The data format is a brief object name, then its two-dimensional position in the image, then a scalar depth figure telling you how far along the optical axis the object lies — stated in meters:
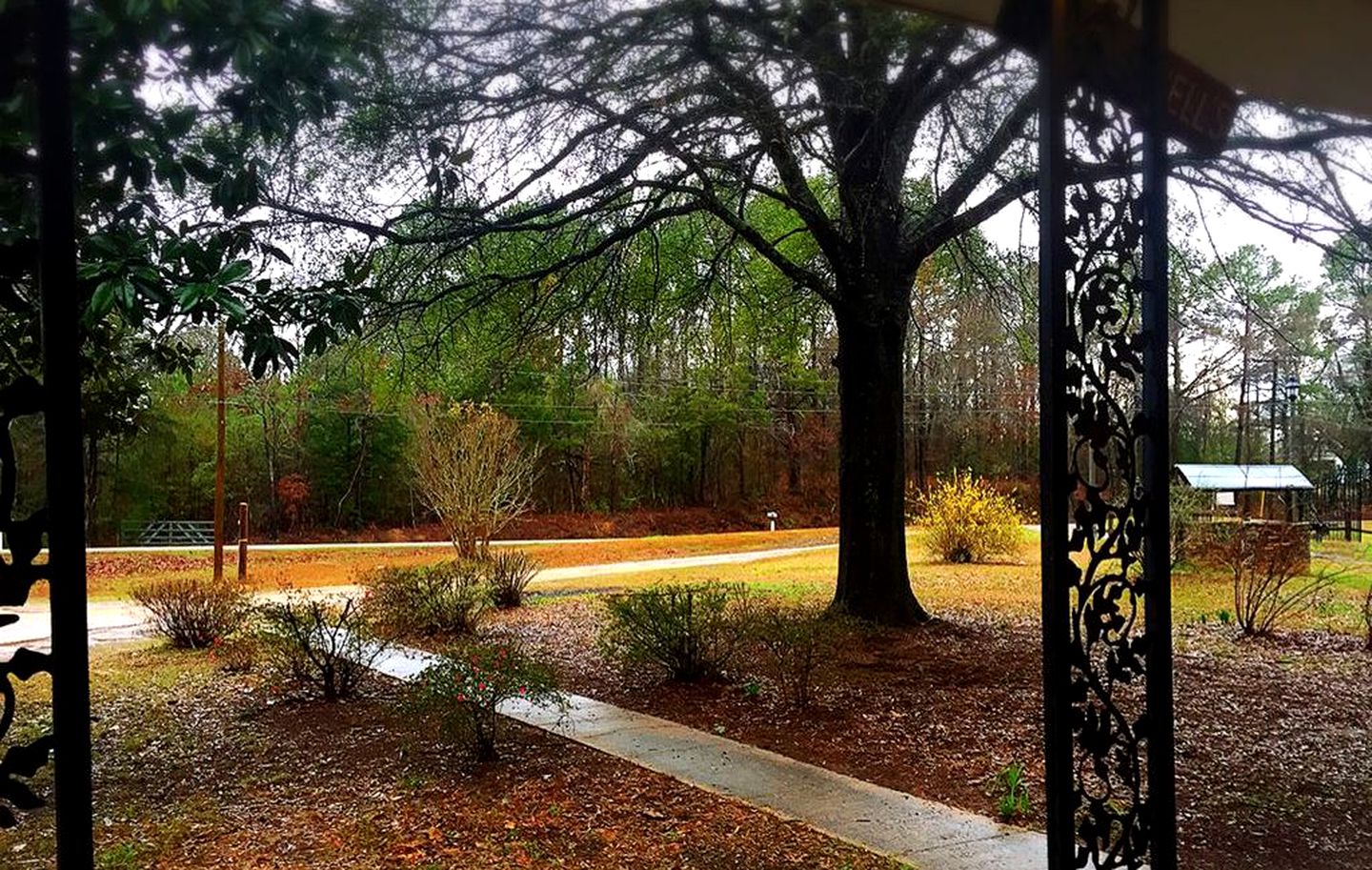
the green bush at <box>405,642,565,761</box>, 4.37
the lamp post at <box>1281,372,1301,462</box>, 12.38
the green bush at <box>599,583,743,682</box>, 5.84
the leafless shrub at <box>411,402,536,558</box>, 11.23
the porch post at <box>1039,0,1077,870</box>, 1.82
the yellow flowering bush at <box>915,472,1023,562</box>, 13.27
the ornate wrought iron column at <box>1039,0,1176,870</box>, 1.84
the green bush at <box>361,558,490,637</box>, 7.93
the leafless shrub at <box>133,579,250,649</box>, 7.59
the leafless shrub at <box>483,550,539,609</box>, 9.91
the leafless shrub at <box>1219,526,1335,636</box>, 7.61
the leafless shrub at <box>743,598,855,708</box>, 5.29
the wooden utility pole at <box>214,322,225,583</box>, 10.96
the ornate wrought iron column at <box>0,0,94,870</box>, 1.14
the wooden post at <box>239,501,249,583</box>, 11.59
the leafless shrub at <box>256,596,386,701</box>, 5.83
